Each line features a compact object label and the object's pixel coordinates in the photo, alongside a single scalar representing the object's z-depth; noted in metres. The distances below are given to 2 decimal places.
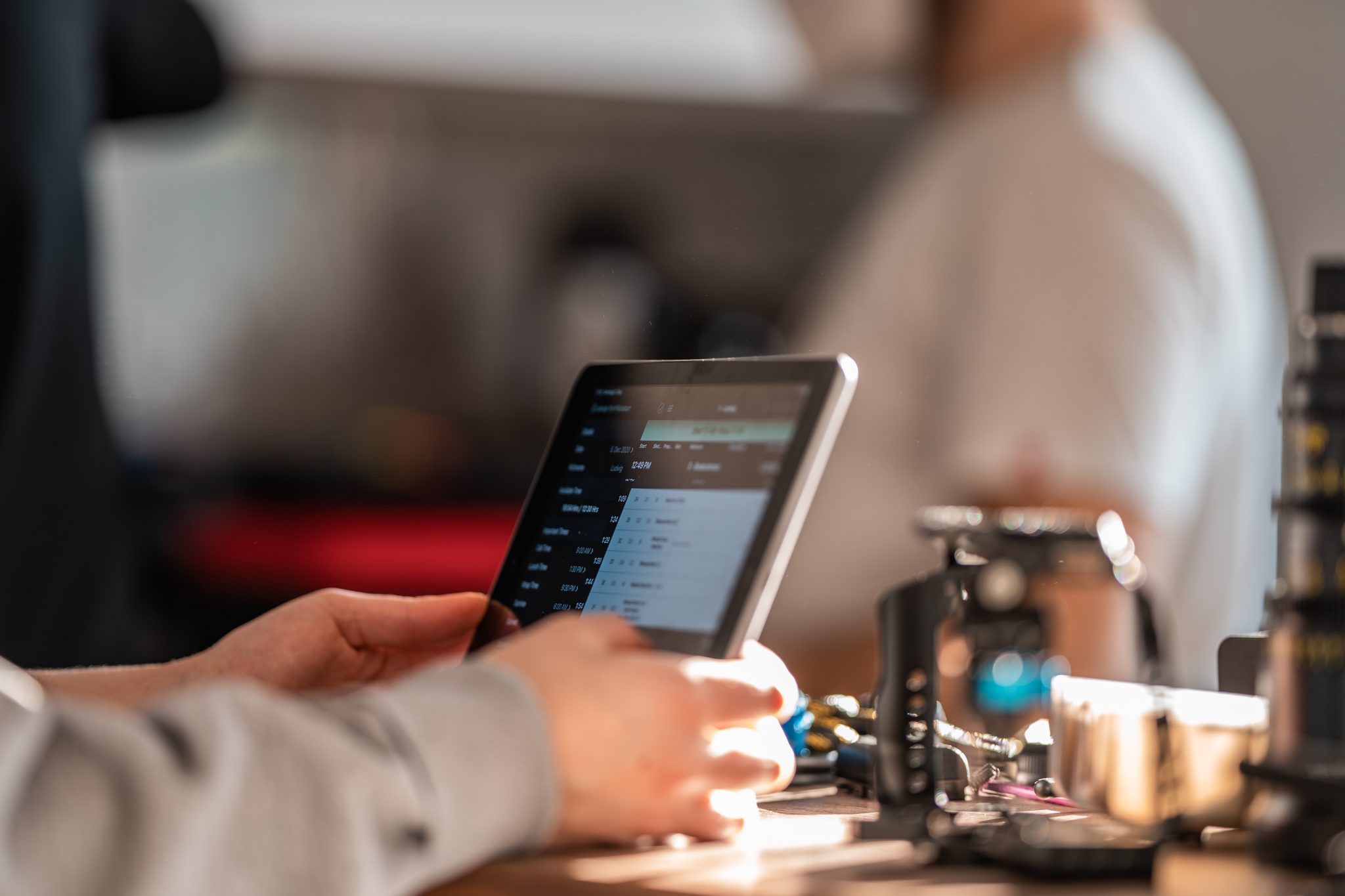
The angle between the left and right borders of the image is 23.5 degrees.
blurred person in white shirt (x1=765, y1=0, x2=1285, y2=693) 2.29
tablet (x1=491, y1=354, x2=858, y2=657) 1.46
